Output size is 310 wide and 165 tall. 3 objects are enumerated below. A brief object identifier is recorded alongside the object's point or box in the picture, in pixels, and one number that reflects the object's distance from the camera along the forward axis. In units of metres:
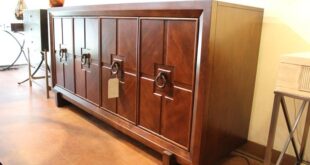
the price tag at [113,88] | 1.72
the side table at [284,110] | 1.07
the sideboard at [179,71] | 1.22
